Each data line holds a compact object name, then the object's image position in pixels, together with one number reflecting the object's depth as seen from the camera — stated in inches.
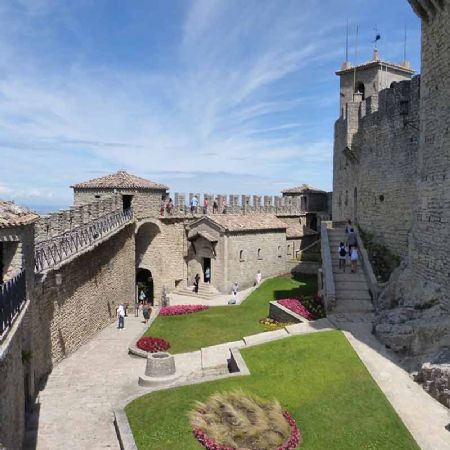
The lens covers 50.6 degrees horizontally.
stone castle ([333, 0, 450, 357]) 546.3
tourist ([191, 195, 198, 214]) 1348.4
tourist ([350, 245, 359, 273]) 830.5
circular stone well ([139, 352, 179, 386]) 590.2
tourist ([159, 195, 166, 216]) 1262.3
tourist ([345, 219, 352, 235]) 987.7
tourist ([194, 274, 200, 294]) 1275.8
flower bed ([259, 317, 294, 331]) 814.5
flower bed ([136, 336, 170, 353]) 724.0
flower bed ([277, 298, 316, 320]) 782.7
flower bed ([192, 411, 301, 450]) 389.4
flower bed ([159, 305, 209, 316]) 980.6
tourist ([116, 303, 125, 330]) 886.7
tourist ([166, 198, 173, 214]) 1286.9
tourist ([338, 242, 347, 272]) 845.4
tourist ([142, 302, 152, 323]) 938.7
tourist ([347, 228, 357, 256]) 916.0
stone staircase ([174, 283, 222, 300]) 1230.3
